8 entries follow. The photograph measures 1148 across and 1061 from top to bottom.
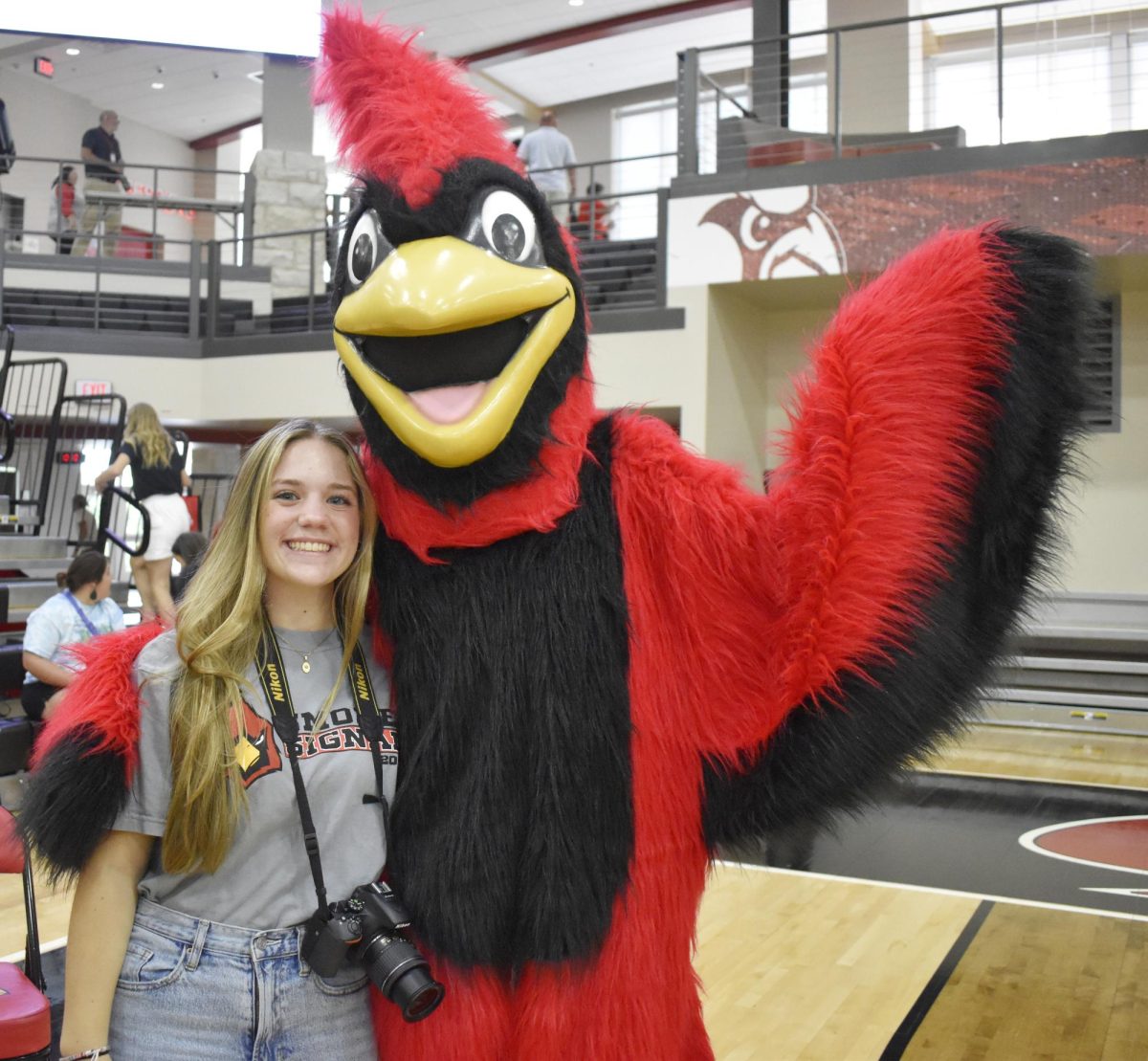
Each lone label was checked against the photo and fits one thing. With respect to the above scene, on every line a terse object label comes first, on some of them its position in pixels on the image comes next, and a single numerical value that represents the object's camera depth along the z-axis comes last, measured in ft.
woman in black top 20.40
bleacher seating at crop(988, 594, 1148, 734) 23.29
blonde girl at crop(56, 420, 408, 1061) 4.32
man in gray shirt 28.94
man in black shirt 37.52
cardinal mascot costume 4.50
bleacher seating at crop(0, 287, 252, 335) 33.06
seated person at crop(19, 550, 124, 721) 15.39
